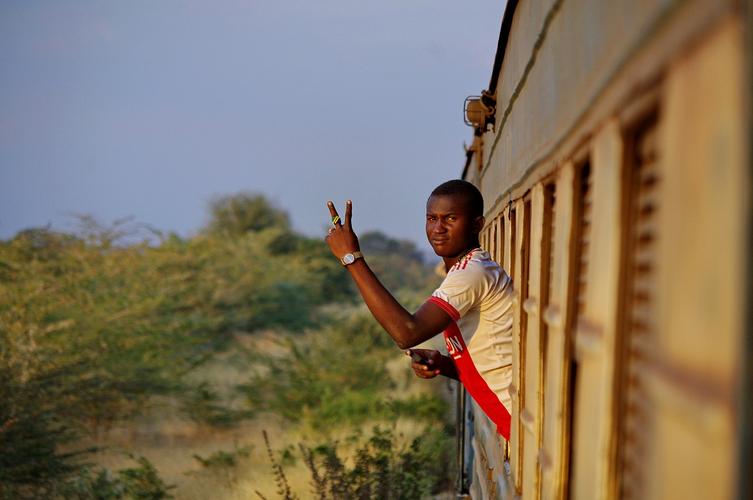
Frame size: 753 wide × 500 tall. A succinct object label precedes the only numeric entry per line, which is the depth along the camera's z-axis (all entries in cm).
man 864
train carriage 426
